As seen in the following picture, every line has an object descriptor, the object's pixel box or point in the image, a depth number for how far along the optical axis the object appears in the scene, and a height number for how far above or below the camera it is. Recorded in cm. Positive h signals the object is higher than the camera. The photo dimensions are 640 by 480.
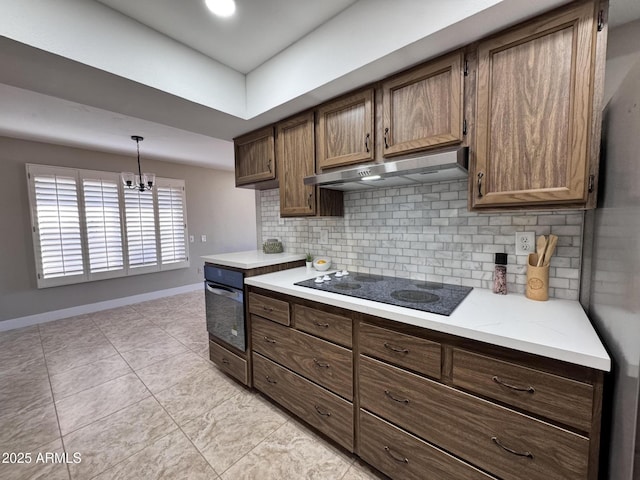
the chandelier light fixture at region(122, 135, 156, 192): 332 +61
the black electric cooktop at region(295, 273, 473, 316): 128 -43
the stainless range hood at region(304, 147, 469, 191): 124 +26
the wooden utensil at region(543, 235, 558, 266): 131 -16
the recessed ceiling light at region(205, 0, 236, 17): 141 +120
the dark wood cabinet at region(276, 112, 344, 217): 199 +40
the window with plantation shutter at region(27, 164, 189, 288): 360 +1
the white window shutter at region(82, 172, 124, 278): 395 +4
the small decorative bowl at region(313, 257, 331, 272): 222 -37
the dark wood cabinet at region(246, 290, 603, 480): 88 -78
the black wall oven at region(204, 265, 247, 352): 205 -69
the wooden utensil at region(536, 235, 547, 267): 134 -16
